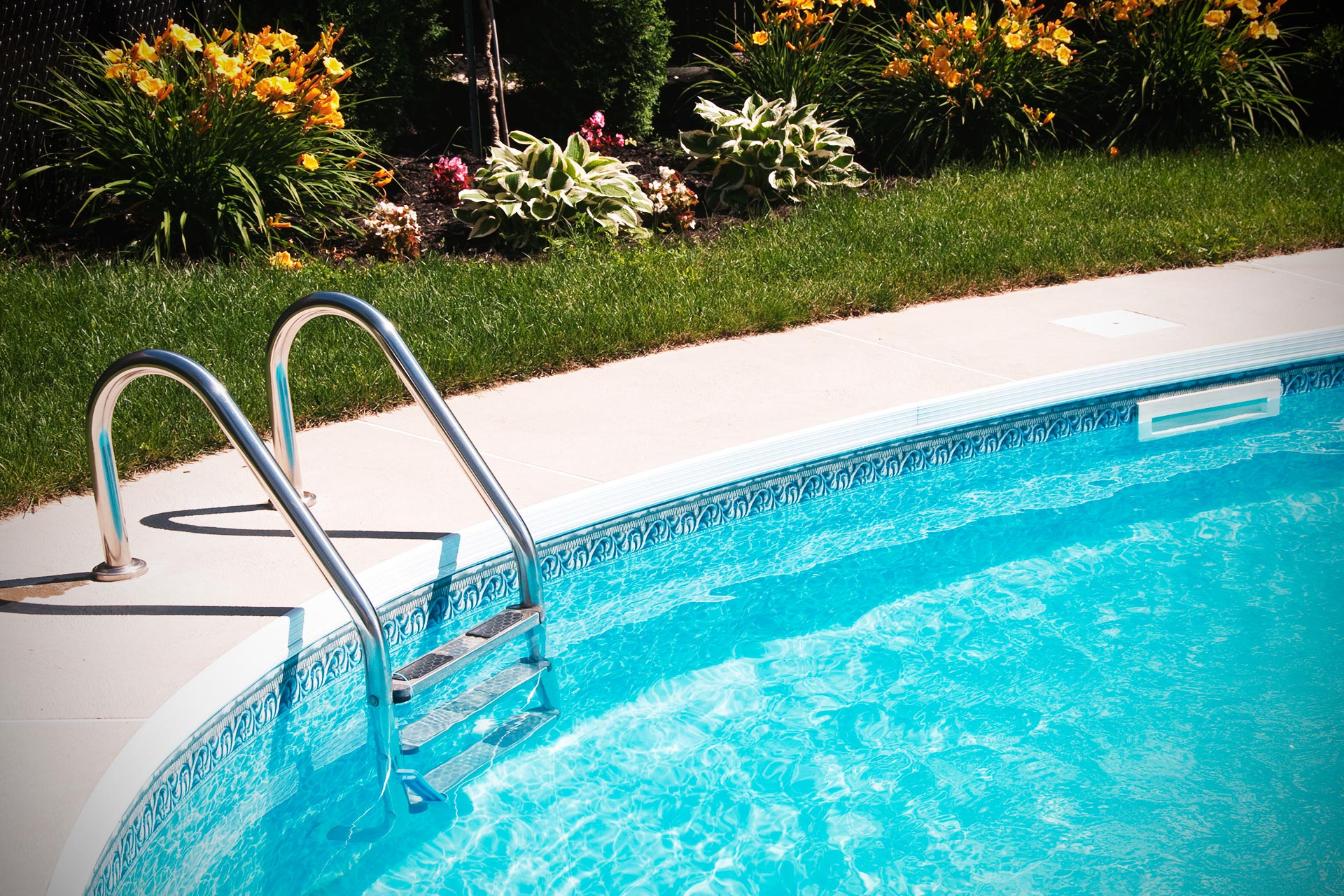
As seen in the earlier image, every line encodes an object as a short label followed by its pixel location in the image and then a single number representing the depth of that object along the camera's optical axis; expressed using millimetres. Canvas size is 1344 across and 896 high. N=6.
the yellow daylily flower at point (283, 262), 6219
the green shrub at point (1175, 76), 8938
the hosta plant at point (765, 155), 7688
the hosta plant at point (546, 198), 6766
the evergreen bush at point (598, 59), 8578
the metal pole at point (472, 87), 8180
